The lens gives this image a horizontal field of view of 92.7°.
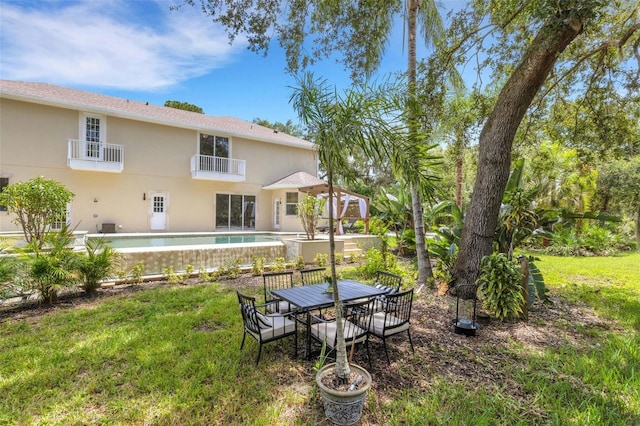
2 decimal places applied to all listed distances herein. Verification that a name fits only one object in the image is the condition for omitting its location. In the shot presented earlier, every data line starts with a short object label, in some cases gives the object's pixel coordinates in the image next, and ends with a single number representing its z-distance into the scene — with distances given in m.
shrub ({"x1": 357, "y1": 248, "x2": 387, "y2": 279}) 8.93
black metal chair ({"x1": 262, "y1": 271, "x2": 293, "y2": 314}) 5.27
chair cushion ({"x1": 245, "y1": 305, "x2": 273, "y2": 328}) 3.97
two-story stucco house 13.36
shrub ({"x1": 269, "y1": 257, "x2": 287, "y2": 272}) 9.62
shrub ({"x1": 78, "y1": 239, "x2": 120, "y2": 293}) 6.84
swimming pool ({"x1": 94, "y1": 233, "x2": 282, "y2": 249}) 11.59
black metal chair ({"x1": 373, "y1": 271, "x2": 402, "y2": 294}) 5.57
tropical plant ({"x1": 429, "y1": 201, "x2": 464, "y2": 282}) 7.56
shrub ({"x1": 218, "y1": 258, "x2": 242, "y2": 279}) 8.92
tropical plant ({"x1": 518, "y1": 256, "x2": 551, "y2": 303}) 6.22
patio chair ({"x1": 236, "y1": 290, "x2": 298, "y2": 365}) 3.96
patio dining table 4.33
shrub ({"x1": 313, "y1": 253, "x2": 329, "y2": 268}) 10.29
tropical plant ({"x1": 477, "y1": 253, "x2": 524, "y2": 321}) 5.40
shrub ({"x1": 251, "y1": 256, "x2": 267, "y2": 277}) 9.25
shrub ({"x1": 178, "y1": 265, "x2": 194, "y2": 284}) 8.49
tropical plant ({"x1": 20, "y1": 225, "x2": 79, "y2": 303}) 6.15
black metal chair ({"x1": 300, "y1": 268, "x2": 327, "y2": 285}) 7.32
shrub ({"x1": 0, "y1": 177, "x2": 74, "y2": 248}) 7.30
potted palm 2.96
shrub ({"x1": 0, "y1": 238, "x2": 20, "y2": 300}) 5.77
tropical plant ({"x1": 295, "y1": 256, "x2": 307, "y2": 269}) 10.07
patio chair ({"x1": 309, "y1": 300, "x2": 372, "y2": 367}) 3.96
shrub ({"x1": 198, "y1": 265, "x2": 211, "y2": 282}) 8.60
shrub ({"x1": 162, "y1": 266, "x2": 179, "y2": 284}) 8.26
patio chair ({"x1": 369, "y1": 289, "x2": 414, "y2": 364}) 4.20
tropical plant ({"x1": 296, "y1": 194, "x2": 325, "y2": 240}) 11.63
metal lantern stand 4.97
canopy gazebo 15.55
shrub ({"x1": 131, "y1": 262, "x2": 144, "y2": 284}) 8.00
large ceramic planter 2.84
